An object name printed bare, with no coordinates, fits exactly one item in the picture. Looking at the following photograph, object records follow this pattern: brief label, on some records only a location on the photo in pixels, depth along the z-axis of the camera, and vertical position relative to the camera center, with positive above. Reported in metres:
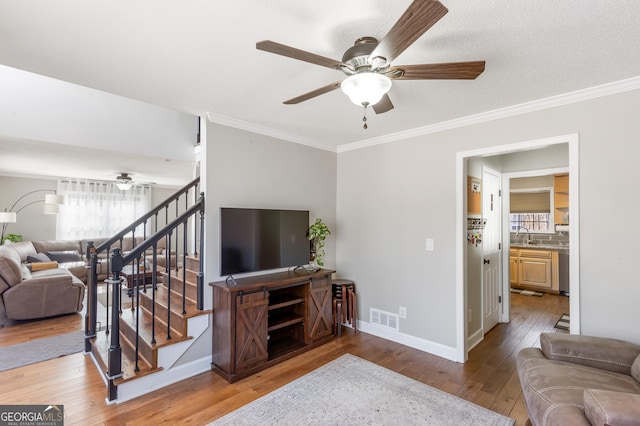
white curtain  7.48 +0.19
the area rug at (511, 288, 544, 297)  5.76 -1.47
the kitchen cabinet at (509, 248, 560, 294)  5.75 -1.03
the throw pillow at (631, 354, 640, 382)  1.82 -0.93
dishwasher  5.69 -1.05
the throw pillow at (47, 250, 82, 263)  6.56 -0.90
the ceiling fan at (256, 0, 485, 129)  1.35 +0.77
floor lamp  5.70 +0.19
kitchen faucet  6.52 -0.33
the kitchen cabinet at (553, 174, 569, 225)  5.85 +0.36
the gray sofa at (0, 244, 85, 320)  4.00 -1.07
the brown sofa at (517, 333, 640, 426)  1.37 -0.95
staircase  2.35 -1.08
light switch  3.32 -0.31
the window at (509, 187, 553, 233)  6.29 +0.17
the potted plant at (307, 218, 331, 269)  3.65 -0.30
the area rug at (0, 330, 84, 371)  3.00 -1.45
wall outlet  3.53 -1.13
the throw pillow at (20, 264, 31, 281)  4.26 -0.87
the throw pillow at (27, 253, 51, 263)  5.80 -0.84
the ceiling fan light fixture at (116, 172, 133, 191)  6.74 +0.80
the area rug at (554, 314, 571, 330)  4.05 -1.47
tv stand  2.73 -1.07
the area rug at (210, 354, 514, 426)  2.17 -1.47
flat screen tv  2.95 -0.25
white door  3.82 -0.43
